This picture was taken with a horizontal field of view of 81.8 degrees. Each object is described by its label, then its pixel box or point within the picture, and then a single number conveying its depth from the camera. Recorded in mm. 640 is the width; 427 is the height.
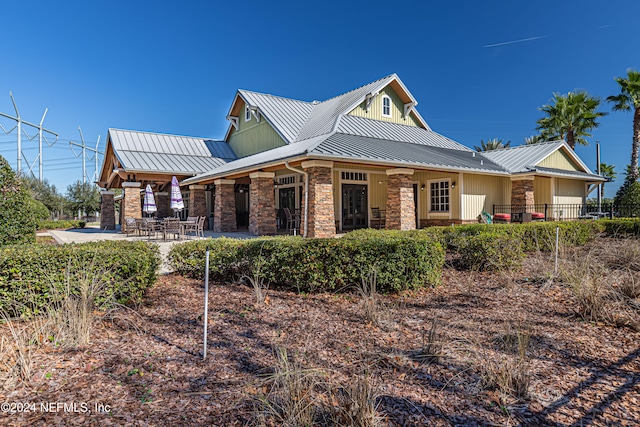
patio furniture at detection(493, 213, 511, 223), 16417
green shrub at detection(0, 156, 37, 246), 6078
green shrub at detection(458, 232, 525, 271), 6930
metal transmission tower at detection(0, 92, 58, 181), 34869
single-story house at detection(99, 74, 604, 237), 13500
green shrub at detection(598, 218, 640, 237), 11477
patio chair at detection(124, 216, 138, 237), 15780
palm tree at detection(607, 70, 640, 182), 23000
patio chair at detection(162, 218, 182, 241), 13539
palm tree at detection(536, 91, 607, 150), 26047
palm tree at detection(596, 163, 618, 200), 37344
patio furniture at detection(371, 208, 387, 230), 17625
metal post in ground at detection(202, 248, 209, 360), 3385
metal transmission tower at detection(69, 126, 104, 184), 43084
